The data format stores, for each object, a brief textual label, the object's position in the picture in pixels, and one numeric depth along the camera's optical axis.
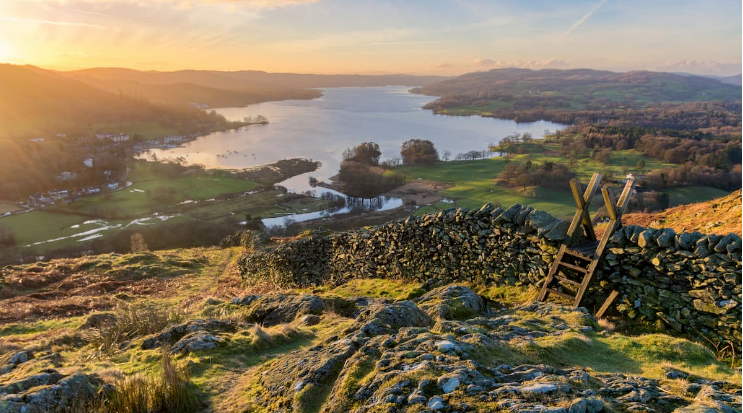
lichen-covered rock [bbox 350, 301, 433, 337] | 6.34
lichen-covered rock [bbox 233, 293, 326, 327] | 9.71
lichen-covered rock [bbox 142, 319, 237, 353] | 7.32
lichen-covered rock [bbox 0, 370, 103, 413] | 4.55
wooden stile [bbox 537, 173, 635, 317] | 8.44
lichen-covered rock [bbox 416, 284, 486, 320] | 8.15
